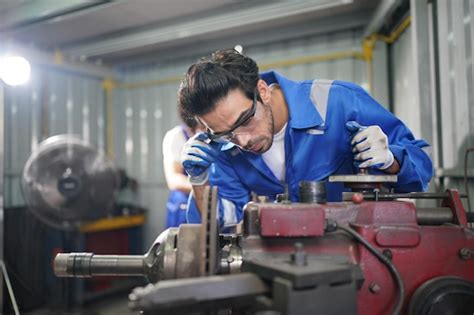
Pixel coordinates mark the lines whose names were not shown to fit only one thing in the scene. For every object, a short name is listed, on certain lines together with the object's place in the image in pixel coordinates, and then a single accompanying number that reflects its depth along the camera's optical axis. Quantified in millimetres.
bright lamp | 2344
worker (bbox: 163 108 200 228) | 2409
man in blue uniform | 1119
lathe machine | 708
